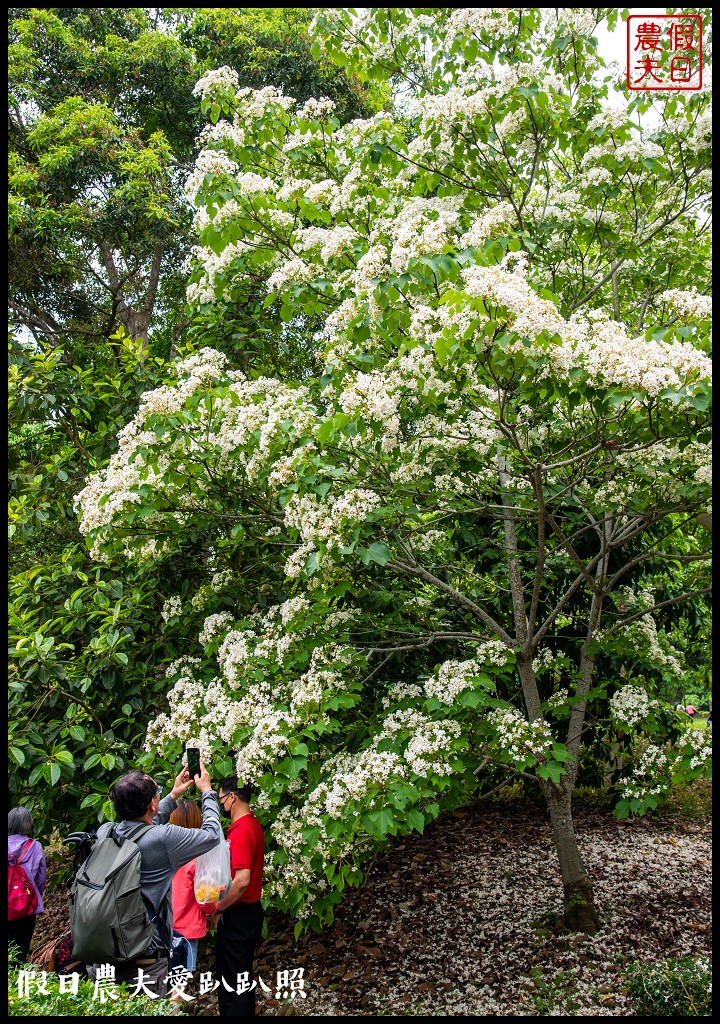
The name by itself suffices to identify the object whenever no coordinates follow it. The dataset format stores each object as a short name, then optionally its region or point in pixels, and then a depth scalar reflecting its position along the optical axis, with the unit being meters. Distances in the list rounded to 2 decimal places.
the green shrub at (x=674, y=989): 3.54
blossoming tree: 3.06
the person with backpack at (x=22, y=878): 4.16
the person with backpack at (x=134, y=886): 2.79
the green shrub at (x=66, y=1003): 2.55
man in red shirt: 3.39
